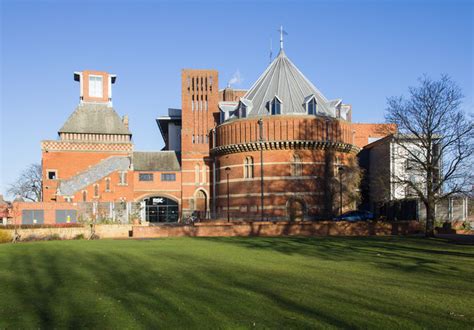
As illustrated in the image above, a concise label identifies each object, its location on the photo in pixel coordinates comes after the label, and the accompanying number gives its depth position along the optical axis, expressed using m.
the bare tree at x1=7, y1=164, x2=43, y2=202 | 80.69
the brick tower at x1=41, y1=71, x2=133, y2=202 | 58.91
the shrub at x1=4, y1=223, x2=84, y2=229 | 40.25
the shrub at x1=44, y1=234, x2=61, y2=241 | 38.25
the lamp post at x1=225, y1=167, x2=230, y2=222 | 51.94
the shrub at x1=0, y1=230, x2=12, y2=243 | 36.30
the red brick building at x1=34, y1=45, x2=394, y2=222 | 53.12
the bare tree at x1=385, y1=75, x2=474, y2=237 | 34.84
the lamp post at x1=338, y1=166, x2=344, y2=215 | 52.38
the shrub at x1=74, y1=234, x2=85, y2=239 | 39.22
